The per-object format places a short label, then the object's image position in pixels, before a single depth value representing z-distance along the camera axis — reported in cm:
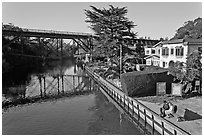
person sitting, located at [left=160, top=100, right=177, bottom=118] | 1382
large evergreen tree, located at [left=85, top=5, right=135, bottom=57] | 4041
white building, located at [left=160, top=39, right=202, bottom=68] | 3003
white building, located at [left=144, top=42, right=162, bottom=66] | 4084
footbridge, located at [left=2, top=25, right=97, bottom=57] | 5775
